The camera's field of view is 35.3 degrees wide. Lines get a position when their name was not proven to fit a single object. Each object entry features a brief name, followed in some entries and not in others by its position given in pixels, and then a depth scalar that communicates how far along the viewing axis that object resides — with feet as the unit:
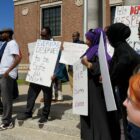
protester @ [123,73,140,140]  3.42
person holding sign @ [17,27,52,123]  12.55
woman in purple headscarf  9.46
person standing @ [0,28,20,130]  12.50
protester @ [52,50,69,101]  12.92
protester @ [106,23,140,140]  8.10
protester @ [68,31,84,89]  15.63
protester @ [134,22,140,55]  10.75
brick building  51.29
